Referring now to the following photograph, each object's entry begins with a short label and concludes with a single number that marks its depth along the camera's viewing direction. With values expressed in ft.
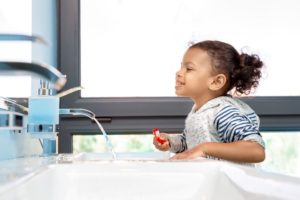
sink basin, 2.66
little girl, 4.25
